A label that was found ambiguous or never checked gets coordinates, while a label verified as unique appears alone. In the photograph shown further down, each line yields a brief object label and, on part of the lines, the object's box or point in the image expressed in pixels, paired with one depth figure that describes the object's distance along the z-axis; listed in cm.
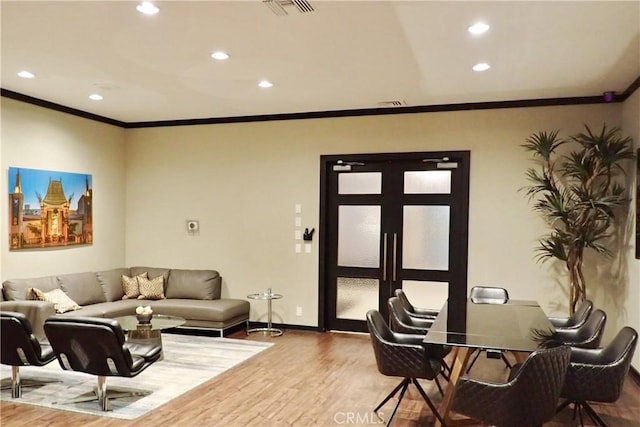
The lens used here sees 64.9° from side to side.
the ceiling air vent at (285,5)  318
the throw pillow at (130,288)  693
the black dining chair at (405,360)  345
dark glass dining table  311
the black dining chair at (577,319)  430
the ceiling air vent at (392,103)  602
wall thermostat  729
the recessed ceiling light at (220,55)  424
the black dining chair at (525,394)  271
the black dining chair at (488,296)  511
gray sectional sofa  542
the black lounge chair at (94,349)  363
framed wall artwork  578
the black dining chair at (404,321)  420
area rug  396
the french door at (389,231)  621
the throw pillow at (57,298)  557
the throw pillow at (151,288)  684
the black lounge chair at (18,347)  385
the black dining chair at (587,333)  382
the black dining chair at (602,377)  311
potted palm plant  521
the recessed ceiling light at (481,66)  446
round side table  655
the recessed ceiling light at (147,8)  327
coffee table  482
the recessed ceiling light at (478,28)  354
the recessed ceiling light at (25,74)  489
